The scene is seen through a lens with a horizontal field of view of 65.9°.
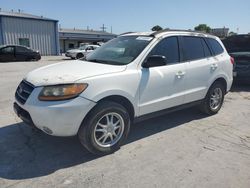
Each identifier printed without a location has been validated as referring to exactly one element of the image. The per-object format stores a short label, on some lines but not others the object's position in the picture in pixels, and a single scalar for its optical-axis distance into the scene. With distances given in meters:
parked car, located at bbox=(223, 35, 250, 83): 6.26
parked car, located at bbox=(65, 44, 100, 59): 18.12
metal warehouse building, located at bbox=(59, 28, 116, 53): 37.87
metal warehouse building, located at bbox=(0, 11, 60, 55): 20.56
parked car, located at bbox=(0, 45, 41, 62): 14.98
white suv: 2.46
